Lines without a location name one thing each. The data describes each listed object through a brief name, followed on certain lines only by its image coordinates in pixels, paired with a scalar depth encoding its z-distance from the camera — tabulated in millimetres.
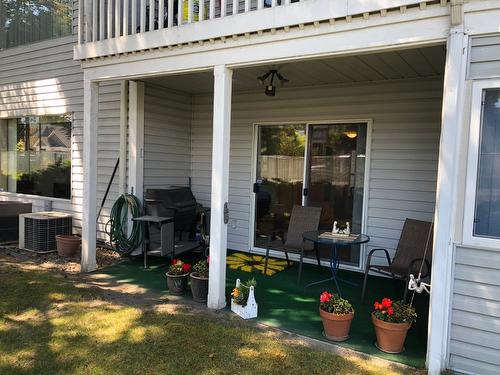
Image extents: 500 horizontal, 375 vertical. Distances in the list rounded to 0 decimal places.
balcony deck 2902
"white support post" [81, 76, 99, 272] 4488
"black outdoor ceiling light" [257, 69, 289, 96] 4316
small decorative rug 4855
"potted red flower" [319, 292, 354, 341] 2945
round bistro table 3834
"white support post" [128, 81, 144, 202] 5300
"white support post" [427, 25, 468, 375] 2498
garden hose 5254
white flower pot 3371
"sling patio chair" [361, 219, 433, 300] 3780
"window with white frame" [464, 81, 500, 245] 2484
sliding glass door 4898
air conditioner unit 5402
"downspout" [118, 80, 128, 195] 5422
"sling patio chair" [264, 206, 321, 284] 4708
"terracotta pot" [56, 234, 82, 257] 5289
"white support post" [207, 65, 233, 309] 3516
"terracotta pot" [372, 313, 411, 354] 2768
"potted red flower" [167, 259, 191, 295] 3889
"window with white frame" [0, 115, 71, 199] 6492
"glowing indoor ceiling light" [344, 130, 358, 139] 4879
